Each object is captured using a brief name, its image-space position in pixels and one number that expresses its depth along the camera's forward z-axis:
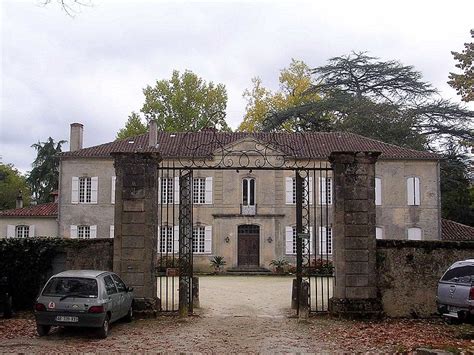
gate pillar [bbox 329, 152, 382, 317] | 12.94
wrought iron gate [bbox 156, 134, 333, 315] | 13.20
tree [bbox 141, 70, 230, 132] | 45.12
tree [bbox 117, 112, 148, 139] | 44.66
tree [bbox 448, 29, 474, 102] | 16.56
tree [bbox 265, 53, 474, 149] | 38.84
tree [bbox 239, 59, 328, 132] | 43.93
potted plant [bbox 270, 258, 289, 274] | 31.00
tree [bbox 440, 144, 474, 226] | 37.62
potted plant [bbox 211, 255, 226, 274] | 31.23
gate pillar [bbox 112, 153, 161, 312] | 13.03
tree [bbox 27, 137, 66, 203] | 52.84
